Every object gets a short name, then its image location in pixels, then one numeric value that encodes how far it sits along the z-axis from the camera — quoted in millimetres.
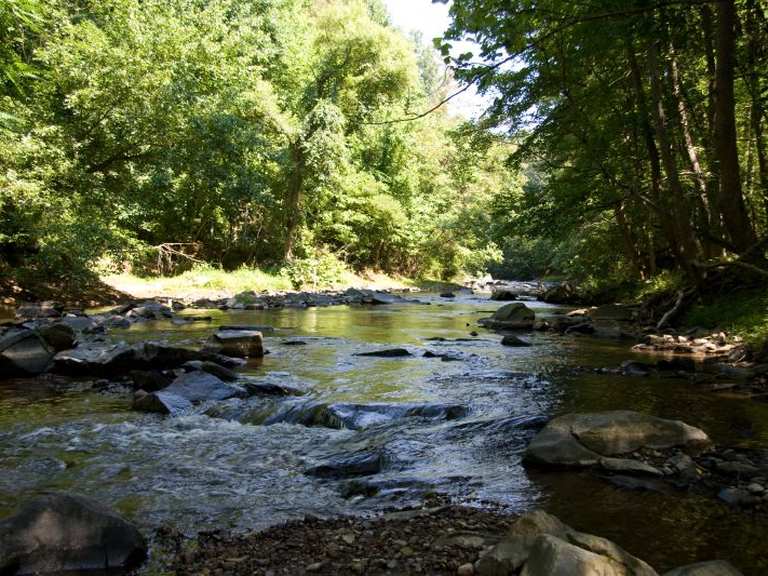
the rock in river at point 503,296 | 27195
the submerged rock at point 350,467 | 4754
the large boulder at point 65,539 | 3041
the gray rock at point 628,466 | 4430
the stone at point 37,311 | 14945
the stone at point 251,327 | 13203
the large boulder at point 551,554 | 2551
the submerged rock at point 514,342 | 12123
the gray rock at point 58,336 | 10023
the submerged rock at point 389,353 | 10727
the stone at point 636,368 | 8656
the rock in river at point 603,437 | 4738
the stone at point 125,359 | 8875
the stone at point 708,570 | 2604
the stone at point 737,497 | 3877
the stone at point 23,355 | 8477
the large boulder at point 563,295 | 25047
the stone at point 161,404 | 6660
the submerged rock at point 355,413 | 6309
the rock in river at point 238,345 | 10531
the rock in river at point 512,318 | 15547
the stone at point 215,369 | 8477
